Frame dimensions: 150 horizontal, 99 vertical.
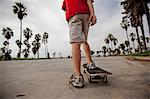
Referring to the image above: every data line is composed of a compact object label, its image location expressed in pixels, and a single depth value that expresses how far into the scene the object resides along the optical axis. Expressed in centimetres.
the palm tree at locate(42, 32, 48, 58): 5286
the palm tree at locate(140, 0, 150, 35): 1170
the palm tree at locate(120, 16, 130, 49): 3349
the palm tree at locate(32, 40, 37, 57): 4764
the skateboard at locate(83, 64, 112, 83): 158
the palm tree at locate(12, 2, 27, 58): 3088
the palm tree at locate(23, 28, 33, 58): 4274
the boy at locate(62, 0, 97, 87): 161
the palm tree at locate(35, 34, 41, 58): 4913
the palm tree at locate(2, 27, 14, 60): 3849
